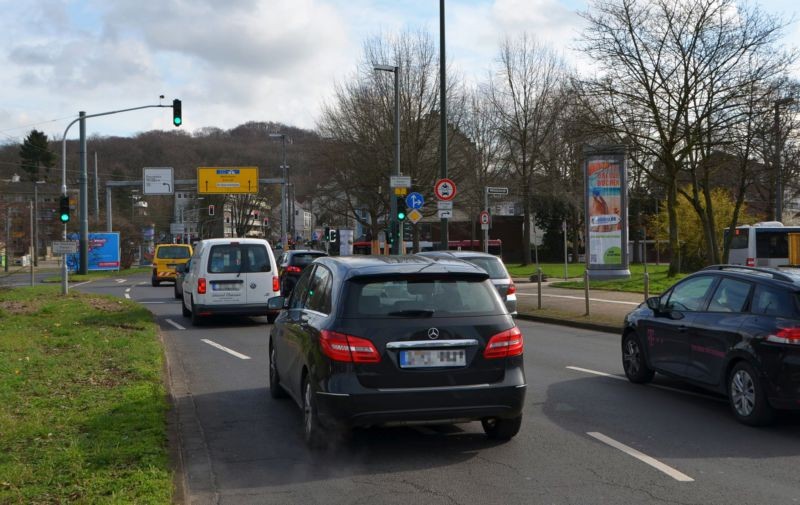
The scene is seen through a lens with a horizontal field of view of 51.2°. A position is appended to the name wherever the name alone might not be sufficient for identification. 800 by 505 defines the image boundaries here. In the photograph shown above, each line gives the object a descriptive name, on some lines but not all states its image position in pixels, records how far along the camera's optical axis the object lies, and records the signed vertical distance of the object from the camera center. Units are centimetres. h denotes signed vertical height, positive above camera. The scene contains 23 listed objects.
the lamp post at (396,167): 2642 +269
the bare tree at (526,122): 5400 +803
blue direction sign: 2662 +150
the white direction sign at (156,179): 5472 +465
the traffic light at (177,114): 3134 +512
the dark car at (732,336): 733 -92
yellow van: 3572 -41
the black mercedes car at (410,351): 632 -81
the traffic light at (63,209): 2672 +135
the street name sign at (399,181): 2539 +201
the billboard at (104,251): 5366 -5
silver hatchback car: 1700 -55
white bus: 3664 -5
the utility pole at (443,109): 2316 +381
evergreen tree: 7581 +929
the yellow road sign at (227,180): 5703 +475
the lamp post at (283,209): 5838 +285
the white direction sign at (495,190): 2662 +178
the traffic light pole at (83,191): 3557 +273
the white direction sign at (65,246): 2480 +14
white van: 1742 -62
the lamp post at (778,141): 2350 +301
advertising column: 3058 +113
